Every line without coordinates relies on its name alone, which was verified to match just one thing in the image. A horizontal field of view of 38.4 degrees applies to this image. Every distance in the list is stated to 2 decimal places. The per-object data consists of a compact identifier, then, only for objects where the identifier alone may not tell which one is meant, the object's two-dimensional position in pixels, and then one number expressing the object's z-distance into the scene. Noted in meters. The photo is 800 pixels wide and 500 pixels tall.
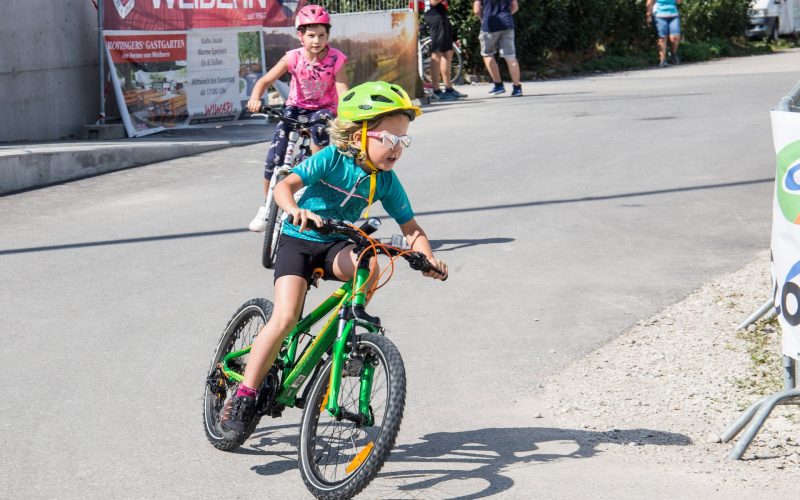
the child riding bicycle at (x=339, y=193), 4.58
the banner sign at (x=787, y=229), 5.24
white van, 33.06
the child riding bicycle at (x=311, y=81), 8.72
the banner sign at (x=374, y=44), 17.86
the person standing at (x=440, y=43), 20.27
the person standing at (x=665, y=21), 25.83
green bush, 24.48
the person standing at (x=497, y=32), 20.64
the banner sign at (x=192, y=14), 14.95
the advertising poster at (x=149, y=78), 15.05
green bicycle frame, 4.33
